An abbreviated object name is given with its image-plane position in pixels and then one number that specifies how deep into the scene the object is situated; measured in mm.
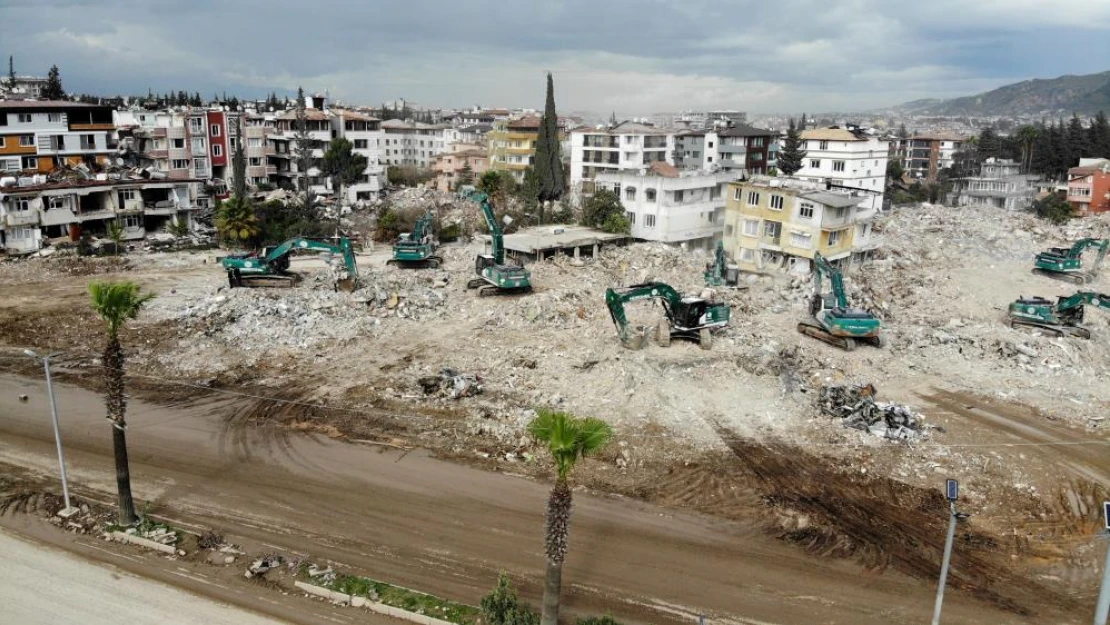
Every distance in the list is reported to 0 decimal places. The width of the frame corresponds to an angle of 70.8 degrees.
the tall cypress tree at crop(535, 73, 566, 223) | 55781
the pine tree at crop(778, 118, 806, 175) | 81625
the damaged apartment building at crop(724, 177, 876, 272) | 44719
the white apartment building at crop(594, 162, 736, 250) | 52094
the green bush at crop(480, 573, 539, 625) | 14192
